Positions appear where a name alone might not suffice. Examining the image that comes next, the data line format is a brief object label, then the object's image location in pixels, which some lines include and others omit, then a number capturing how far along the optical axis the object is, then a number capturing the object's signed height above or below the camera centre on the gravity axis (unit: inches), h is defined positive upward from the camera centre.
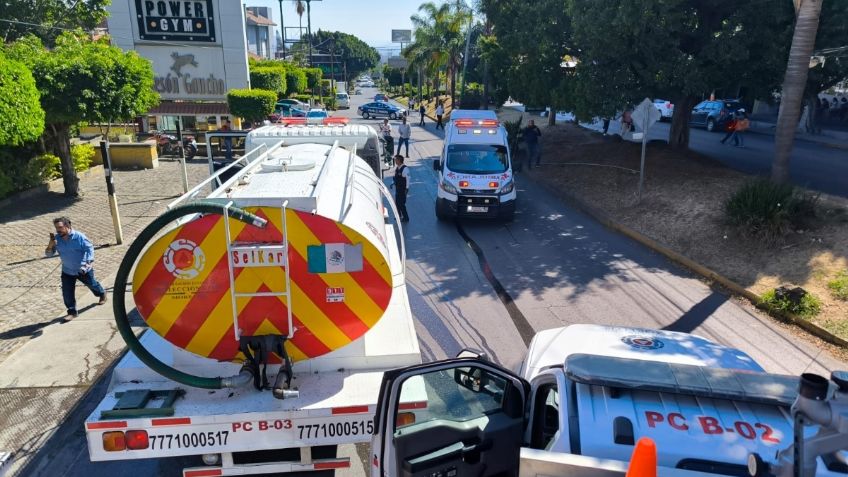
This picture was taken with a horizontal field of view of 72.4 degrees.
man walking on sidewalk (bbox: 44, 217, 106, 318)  311.3 -96.7
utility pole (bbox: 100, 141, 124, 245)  438.3 -89.2
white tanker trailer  157.6 -73.6
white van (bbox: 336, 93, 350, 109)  2357.3 -101.0
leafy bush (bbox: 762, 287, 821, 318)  331.9 -125.8
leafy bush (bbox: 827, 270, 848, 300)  341.1 -119.2
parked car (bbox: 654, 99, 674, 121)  1296.8 -69.0
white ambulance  523.2 -86.7
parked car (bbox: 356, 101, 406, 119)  1787.6 -101.5
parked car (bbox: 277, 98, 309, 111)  1694.1 -79.9
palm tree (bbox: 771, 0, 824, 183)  426.0 -2.0
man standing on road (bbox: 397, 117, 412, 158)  911.3 -88.1
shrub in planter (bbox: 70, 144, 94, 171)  699.4 -98.1
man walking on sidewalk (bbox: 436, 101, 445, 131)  1392.7 -85.1
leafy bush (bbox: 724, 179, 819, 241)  411.5 -91.6
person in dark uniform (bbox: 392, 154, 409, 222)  534.3 -96.1
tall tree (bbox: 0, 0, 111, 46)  1026.1 +102.6
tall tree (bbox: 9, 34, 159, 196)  539.8 -11.6
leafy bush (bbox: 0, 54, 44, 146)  454.0 -25.8
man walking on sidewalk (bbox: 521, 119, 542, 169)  792.9 -84.9
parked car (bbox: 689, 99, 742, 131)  1104.8 -65.2
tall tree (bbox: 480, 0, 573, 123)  655.1 +37.1
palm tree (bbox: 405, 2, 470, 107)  1723.7 +119.5
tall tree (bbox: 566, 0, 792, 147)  518.0 +27.8
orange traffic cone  94.9 -60.4
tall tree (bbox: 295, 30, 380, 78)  4861.0 +207.8
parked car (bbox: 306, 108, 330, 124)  1236.2 -79.8
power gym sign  1088.8 +99.3
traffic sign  498.3 -30.9
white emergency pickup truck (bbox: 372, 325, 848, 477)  121.3 -73.8
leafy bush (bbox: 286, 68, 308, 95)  1844.2 -15.8
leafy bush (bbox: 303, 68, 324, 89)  2239.2 -6.9
